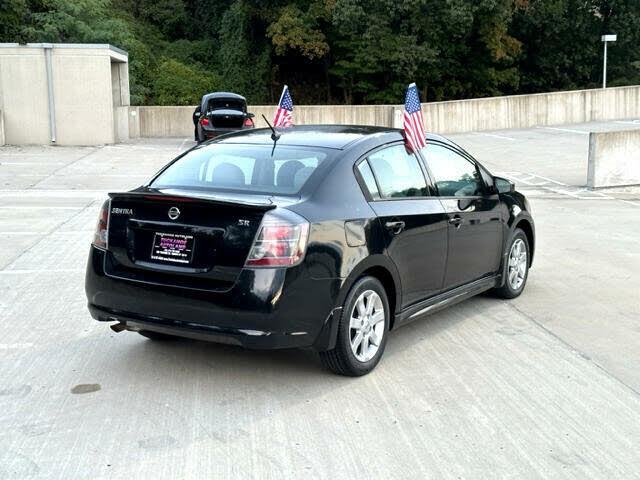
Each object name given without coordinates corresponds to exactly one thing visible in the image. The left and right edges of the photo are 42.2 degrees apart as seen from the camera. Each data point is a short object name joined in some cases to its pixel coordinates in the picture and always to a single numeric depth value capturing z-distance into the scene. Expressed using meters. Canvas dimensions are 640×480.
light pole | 39.68
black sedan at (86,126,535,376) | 4.81
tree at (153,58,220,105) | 46.97
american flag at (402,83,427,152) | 6.23
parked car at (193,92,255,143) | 25.64
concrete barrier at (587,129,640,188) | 16.33
